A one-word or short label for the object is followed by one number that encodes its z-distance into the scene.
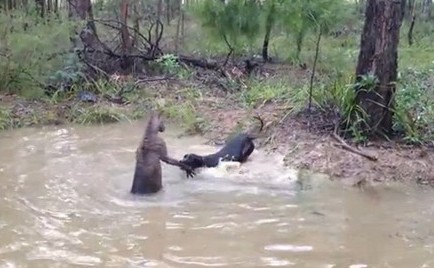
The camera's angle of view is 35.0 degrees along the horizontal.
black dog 7.16
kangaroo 6.27
